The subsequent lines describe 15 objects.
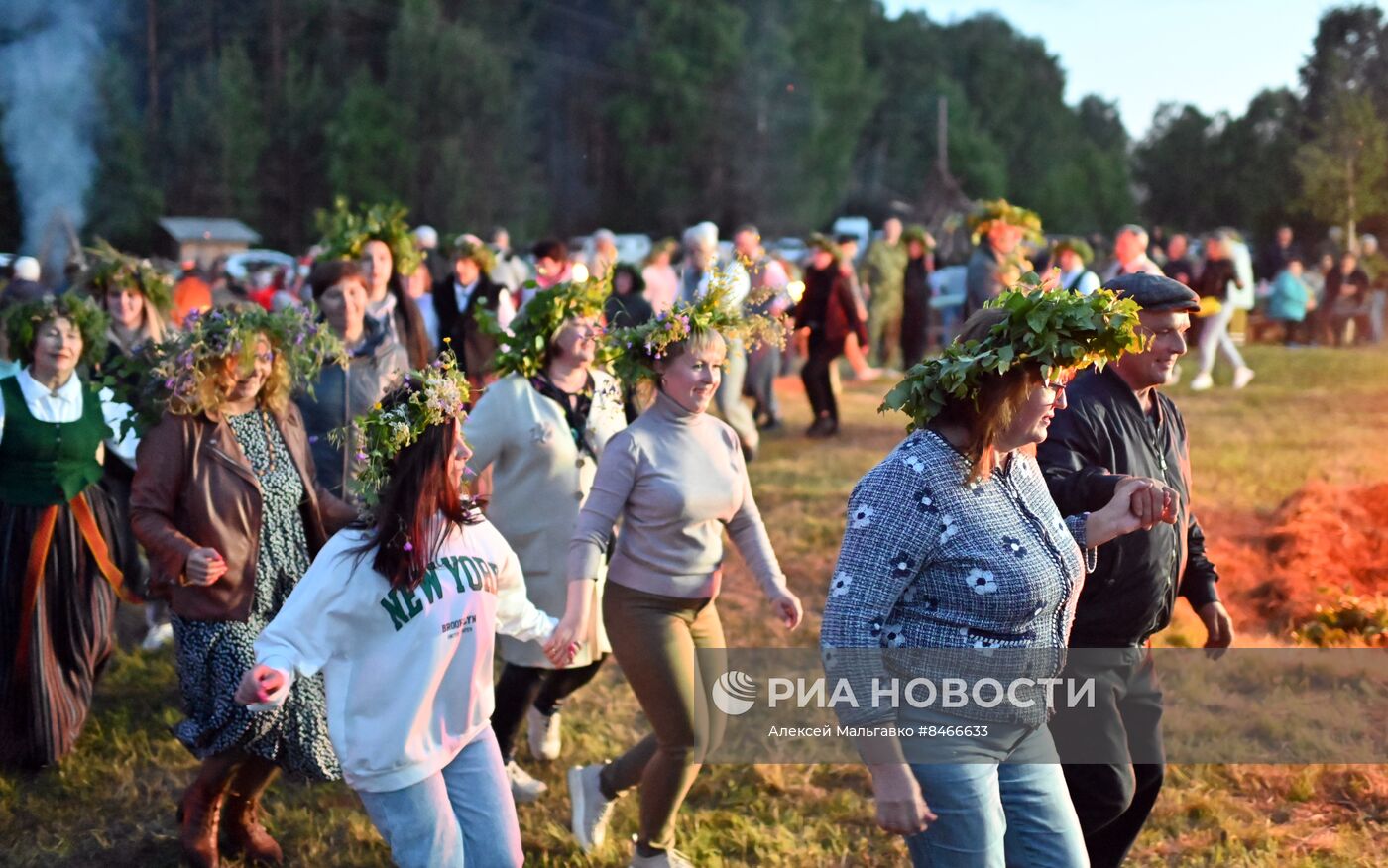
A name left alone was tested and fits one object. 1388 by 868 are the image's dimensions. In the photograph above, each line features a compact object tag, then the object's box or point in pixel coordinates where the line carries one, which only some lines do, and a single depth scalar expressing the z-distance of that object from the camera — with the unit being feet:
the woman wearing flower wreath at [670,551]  15.38
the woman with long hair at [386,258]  24.93
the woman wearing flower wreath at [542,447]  17.97
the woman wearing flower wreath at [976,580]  10.69
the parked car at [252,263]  88.69
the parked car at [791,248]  95.42
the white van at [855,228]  128.35
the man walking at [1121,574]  13.21
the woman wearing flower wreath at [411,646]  12.33
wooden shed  128.98
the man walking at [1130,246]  37.45
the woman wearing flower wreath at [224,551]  16.16
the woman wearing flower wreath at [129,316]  25.41
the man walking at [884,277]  62.64
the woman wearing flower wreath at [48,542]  19.89
